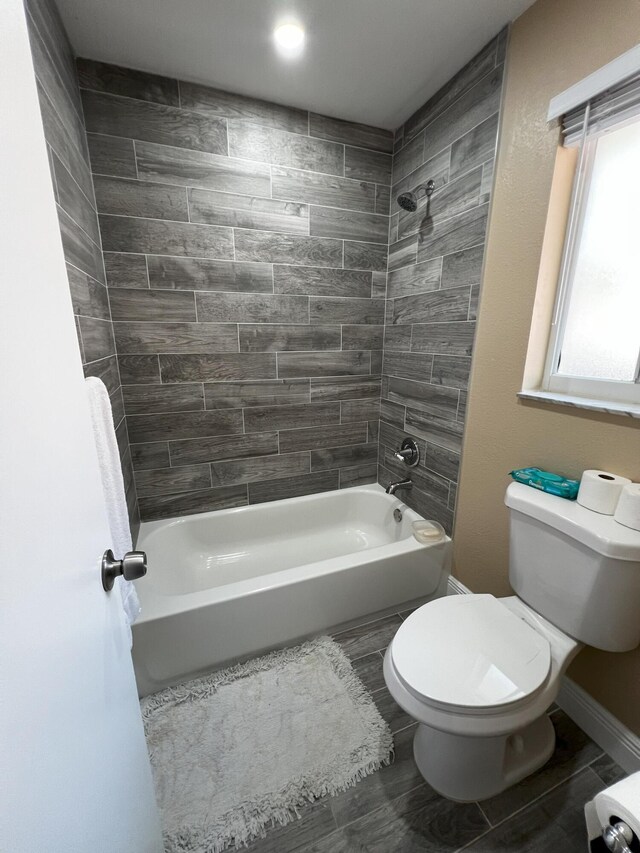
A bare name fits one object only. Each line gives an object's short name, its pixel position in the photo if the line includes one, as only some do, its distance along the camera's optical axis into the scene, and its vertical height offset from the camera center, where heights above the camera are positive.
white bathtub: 1.39 -1.16
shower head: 1.71 +0.66
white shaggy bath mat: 1.05 -1.39
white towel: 1.00 -0.41
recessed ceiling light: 1.32 +1.13
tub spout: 2.08 -0.86
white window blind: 1.04 +0.69
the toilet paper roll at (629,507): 1.00 -0.47
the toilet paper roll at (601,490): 1.06 -0.45
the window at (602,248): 1.08 +0.30
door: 0.34 -0.27
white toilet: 0.94 -0.92
